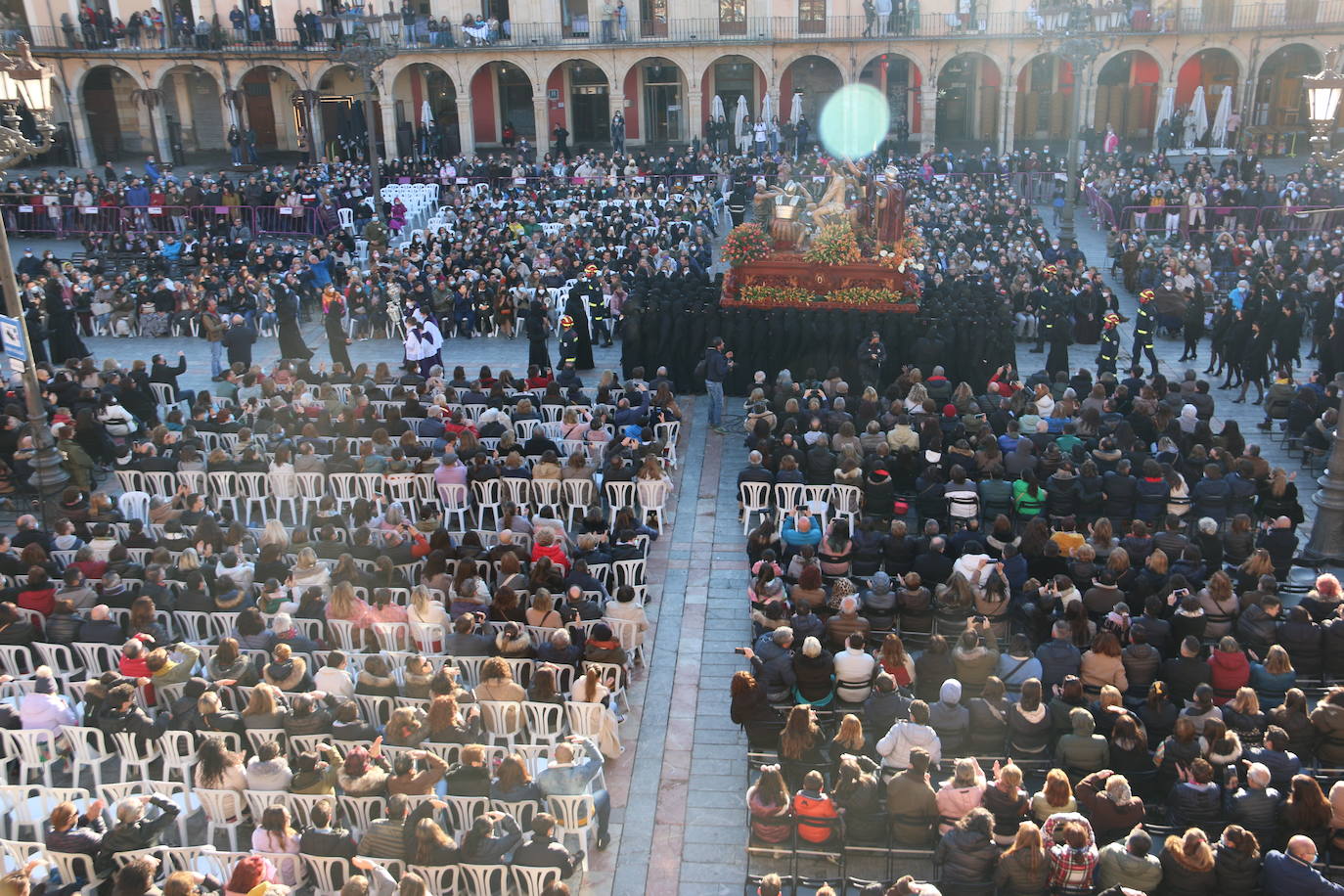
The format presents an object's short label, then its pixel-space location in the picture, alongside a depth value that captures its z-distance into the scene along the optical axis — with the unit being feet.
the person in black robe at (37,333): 62.99
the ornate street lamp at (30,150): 39.67
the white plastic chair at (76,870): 23.62
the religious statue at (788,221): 61.82
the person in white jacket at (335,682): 29.81
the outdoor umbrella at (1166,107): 110.63
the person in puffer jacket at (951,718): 27.89
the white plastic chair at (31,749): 28.48
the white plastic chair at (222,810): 26.05
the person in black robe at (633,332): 59.06
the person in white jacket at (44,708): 28.73
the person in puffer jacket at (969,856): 23.52
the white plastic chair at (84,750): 28.37
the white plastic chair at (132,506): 41.78
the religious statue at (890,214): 62.03
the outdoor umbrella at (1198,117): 106.22
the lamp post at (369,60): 84.84
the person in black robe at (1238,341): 57.31
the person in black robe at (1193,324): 61.59
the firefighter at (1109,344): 57.62
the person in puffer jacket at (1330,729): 27.04
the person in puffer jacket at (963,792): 25.21
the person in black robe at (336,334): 61.72
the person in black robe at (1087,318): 65.72
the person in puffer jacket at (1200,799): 25.03
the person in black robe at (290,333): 63.36
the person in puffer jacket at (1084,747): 26.81
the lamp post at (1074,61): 81.92
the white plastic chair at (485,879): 23.59
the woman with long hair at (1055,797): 24.36
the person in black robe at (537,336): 60.54
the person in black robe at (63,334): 64.34
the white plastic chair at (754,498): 42.37
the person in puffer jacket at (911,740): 26.94
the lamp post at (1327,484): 39.04
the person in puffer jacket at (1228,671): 29.37
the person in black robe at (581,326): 61.41
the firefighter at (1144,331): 58.59
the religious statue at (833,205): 61.98
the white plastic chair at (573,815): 26.07
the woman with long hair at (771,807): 25.44
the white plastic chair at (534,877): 23.53
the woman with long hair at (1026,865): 23.06
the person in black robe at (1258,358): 56.29
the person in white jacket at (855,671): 30.37
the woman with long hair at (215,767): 26.23
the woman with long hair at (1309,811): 24.11
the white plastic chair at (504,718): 28.73
